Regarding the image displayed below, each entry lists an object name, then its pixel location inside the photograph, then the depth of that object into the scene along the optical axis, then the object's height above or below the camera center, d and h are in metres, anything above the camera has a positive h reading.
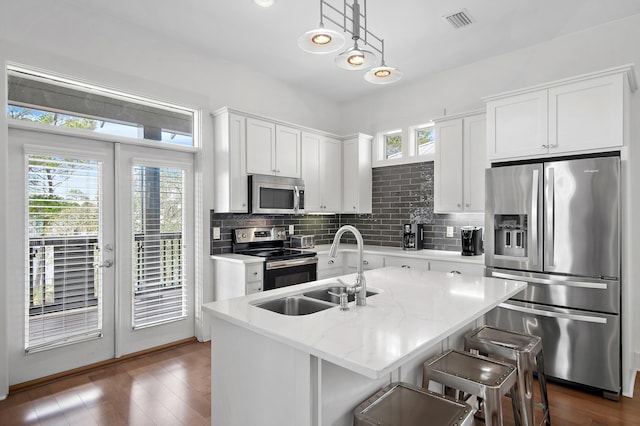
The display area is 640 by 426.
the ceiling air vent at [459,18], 3.21 +1.75
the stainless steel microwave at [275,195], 4.05 +0.24
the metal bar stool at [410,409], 1.44 -0.79
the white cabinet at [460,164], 3.87 +0.56
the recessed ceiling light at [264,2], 2.95 +1.71
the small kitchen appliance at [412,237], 4.51 -0.27
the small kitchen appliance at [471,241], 3.94 -0.27
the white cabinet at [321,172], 4.73 +0.57
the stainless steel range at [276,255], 3.87 -0.44
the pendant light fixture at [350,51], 1.97 +0.94
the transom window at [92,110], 2.98 +0.96
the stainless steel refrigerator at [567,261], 2.72 -0.36
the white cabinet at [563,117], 2.77 +0.80
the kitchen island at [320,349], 1.34 -0.49
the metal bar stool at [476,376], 1.62 -0.76
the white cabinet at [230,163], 3.90 +0.55
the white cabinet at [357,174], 5.06 +0.57
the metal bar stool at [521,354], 1.92 -0.78
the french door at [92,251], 2.94 -0.32
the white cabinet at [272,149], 4.08 +0.77
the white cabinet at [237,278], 3.66 -0.64
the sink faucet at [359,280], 1.88 -0.33
